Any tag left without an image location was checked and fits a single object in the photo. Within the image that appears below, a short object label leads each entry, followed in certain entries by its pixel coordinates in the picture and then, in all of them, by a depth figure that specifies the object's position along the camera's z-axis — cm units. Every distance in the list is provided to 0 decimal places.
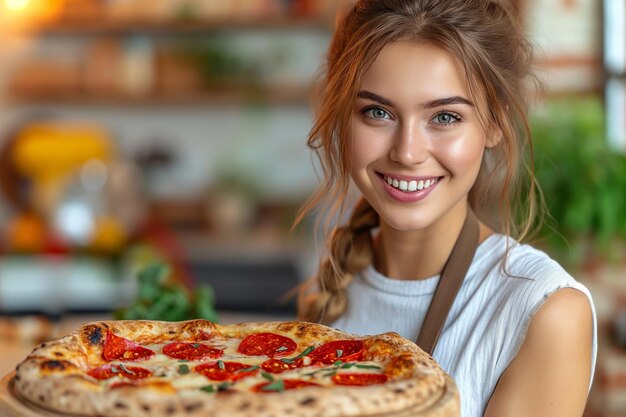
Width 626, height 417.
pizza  93
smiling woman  121
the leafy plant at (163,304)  154
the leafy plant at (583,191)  263
